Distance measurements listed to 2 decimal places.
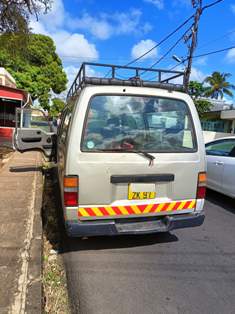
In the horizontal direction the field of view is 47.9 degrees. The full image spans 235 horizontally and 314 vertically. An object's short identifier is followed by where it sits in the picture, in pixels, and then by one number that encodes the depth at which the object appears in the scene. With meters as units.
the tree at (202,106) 28.96
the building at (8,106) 13.05
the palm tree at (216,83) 38.25
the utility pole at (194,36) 13.05
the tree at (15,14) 8.80
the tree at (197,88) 30.19
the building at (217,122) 29.49
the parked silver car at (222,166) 5.41
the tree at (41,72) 27.00
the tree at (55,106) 36.34
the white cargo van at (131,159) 2.96
